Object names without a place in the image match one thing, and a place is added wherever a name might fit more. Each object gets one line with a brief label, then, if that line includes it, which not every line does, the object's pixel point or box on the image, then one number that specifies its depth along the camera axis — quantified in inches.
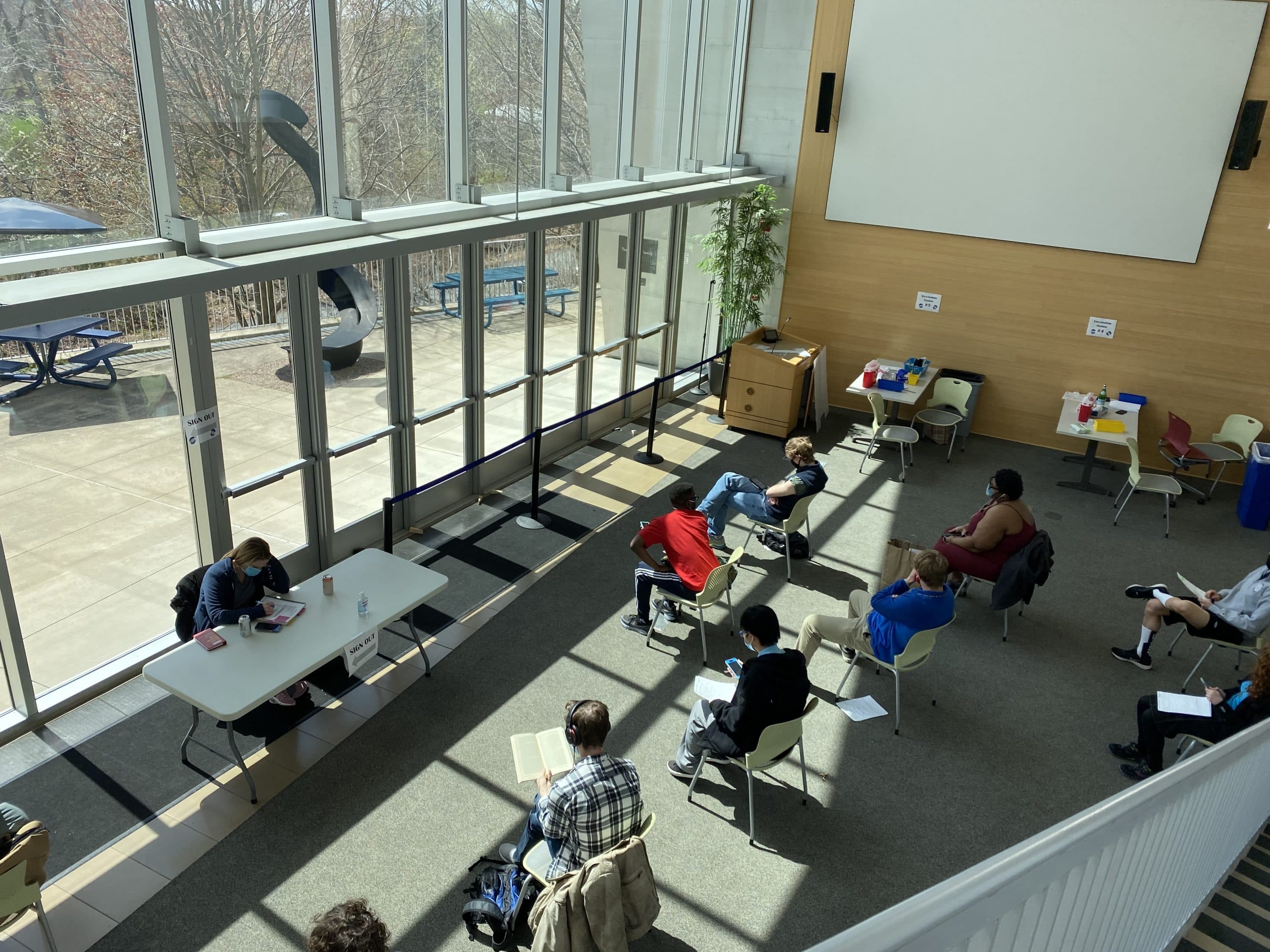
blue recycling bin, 335.0
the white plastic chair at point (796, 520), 271.9
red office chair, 356.2
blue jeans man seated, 270.8
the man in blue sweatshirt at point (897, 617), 205.6
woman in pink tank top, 252.2
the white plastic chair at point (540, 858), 146.8
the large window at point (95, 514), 186.5
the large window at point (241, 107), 189.3
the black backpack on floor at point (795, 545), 291.4
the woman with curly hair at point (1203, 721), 180.1
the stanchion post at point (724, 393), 409.4
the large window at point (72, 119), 162.7
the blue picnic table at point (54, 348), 179.3
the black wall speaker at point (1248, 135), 331.9
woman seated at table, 193.8
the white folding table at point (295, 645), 175.3
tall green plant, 404.8
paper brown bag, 254.2
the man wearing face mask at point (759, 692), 173.0
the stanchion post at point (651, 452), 356.8
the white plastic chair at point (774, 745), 172.4
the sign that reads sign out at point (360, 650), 193.6
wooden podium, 391.5
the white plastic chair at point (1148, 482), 320.5
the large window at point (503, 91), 265.9
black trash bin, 403.9
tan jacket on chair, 130.3
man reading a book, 140.5
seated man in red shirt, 232.4
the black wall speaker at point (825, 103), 395.2
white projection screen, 343.6
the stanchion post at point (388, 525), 242.8
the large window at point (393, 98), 227.9
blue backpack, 144.0
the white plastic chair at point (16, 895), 133.3
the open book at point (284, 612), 197.9
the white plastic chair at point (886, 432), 361.4
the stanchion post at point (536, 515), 298.0
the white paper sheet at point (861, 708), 218.2
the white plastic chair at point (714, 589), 228.2
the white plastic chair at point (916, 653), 207.0
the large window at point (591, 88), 306.2
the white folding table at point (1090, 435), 337.7
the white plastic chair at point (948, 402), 383.6
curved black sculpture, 213.6
